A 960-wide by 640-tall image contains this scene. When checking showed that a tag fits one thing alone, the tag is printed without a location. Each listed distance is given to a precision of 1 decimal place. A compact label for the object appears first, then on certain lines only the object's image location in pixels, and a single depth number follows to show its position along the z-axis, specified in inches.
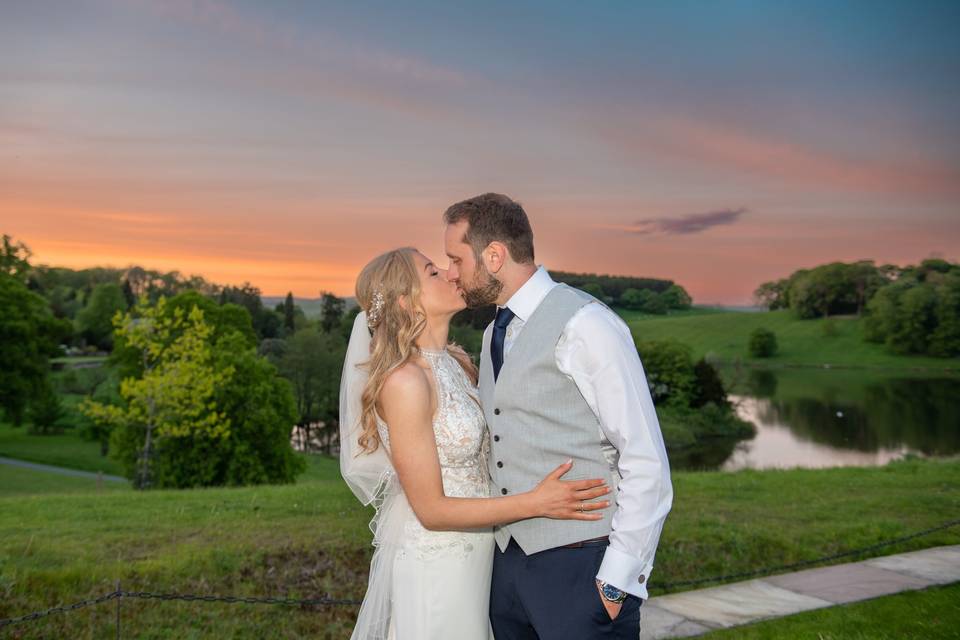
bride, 125.1
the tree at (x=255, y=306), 2800.2
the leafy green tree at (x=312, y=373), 1897.1
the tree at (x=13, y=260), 1431.6
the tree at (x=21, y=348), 1299.2
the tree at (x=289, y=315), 2835.1
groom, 107.7
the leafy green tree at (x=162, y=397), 1016.2
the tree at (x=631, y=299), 2268.5
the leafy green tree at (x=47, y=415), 1845.5
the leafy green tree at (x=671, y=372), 2103.8
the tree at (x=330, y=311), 2561.5
